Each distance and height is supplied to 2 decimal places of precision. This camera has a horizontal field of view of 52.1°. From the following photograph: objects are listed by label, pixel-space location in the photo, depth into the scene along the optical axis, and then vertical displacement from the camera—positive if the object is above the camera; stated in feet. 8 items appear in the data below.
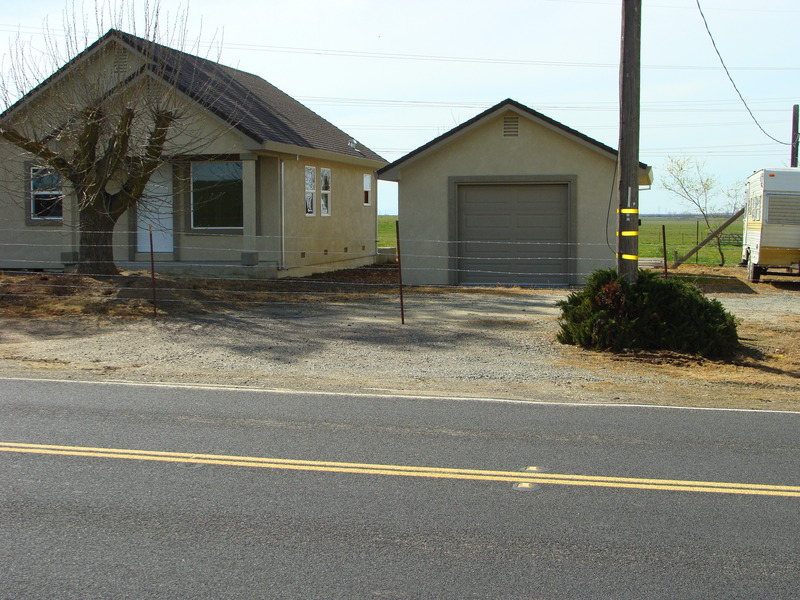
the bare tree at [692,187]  110.93 +8.04
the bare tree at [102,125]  53.01 +8.18
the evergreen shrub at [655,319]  37.58 -3.43
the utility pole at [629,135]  37.68 +5.18
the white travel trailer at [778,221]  68.08 +2.05
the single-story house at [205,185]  60.39 +5.44
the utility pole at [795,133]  97.40 +13.35
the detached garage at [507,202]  64.03 +3.52
